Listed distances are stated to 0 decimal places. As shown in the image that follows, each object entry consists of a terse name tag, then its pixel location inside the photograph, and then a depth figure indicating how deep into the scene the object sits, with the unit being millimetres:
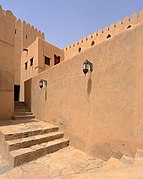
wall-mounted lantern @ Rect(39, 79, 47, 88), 6640
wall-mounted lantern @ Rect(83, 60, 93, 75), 3766
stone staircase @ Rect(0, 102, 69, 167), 3346
